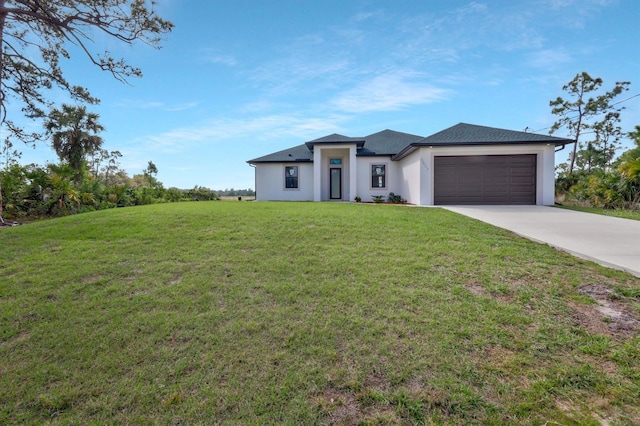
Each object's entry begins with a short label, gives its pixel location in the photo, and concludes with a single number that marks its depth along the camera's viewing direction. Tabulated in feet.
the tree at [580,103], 83.10
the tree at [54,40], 33.83
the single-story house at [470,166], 44.91
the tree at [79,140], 70.67
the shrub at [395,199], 56.13
